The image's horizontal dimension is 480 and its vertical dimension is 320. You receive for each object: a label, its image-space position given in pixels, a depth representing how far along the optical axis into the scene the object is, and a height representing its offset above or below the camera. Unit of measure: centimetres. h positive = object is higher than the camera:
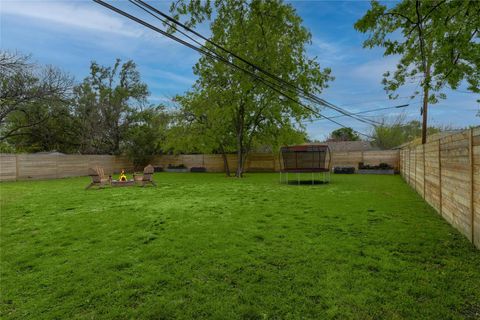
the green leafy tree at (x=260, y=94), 1394 +343
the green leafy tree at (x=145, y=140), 2239 +149
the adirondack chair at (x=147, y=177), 1166 -73
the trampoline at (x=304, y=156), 1395 +1
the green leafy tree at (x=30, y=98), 1847 +420
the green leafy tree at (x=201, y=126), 1662 +194
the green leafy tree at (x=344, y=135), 4500 +334
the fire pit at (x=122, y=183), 1159 -95
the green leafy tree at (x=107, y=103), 2391 +478
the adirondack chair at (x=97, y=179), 1084 -78
